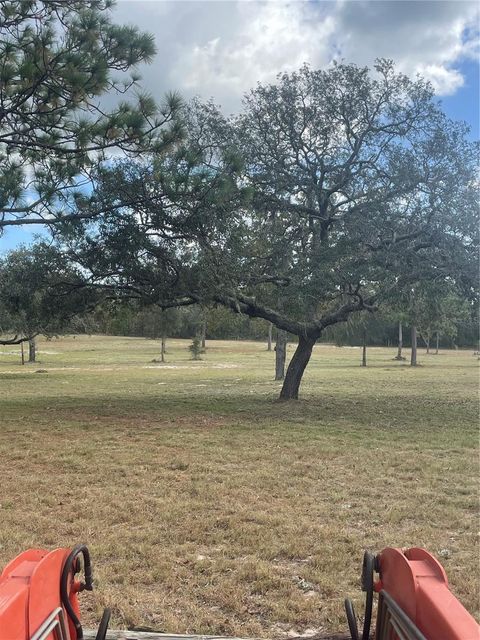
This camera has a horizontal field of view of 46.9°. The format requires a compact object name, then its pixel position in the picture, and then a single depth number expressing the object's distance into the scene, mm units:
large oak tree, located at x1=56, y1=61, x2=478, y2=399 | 8680
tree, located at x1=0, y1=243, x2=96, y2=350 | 10211
